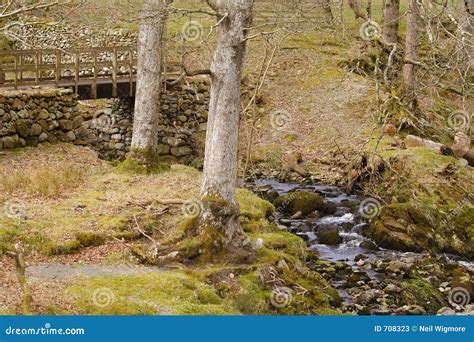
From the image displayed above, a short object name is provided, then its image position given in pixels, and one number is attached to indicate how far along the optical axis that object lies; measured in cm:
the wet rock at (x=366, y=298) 1466
